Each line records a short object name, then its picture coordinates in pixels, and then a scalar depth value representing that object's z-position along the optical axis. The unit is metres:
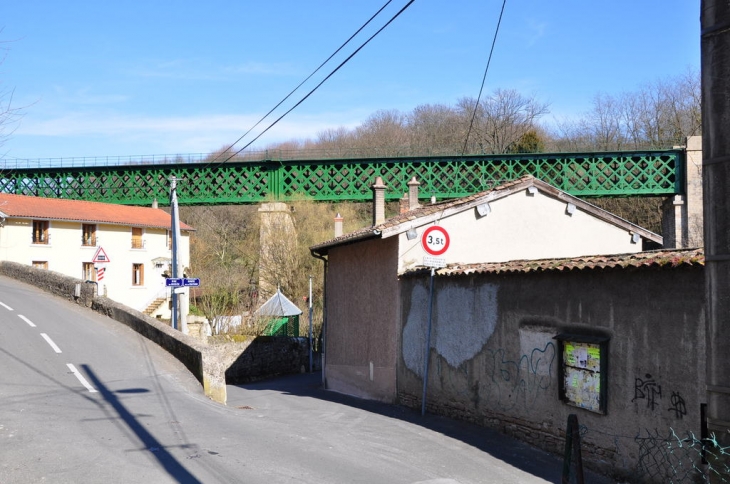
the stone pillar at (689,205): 42.59
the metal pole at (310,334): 31.34
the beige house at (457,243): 16.23
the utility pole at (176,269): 23.97
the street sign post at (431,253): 13.70
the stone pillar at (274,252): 43.44
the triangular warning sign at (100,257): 24.91
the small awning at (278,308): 33.41
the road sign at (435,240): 13.71
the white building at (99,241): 45.53
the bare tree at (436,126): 72.94
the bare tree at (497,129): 68.06
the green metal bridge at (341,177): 46.81
